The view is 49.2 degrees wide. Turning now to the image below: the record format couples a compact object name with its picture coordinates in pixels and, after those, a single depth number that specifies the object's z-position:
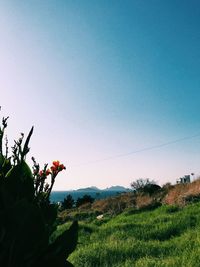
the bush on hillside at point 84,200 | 21.42
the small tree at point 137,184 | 23.10
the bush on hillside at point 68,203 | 21.00
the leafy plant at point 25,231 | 0.82
